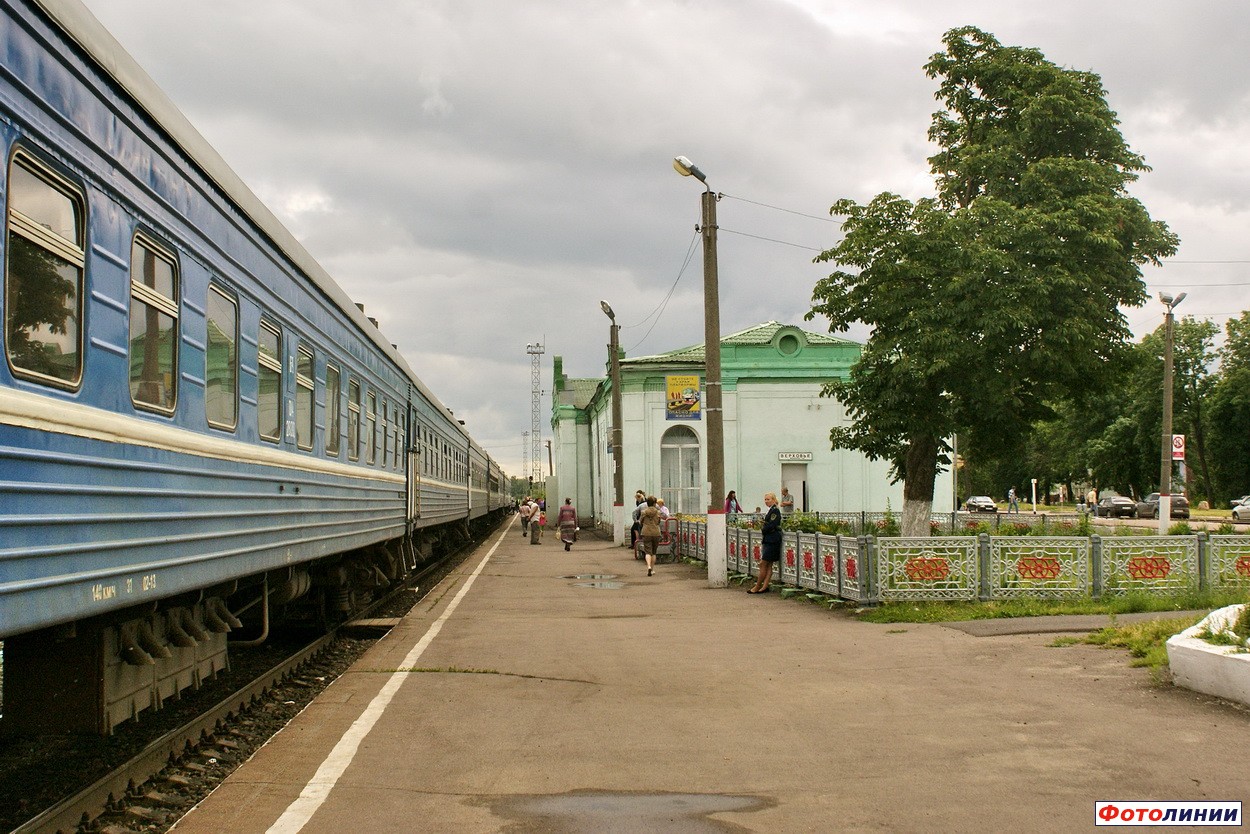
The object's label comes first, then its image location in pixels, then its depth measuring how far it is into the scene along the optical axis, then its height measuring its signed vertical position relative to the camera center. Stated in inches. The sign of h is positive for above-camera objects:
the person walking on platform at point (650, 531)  922.4 -22.2
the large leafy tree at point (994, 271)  793.6 +153.5
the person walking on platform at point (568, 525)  1326.3 -24.4
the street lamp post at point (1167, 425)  1210.0 +74.5
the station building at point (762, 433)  1609.3 +91.9
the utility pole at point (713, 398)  768.3 +68.4
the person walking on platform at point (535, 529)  1491.1 -31.6
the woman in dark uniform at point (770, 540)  689.6 -22.5
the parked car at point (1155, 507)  2273.6 -20.1
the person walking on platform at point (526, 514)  1679.6 -15.1
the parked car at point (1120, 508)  2640.3 -22.0
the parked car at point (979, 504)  2771.4 -11.8
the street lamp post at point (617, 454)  1416.1 +58.1
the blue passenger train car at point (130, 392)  180.4 +22.9
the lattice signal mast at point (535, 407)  4047.7 +333.7
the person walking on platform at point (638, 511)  1109.4 -7.7
